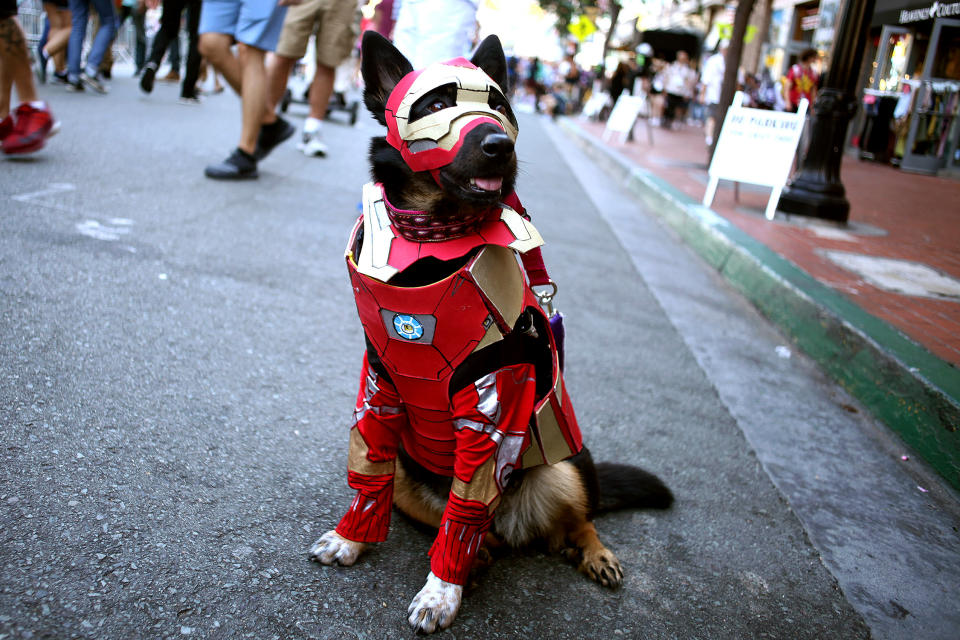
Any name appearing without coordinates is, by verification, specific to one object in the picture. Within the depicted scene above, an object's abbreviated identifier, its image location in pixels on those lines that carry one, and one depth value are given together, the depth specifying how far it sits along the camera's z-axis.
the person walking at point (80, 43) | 9.72
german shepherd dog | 1.74
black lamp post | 6.89
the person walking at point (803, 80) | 11.45
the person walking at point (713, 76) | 17.28
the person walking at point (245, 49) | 5.79
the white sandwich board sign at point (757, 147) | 7.29
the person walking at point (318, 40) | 6.36
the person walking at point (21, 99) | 5.23
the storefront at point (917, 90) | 13.56
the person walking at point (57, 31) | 9.96
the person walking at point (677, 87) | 21.88
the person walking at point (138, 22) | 14.02
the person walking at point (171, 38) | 9.76
